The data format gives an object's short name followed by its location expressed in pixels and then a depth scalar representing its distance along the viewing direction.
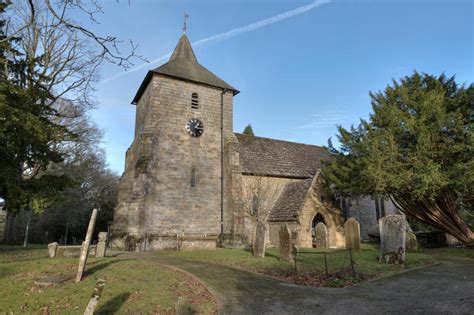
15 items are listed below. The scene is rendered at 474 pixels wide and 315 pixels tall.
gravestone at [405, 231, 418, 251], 16.67
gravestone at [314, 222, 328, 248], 21.20
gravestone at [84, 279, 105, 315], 4.15
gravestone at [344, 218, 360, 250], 16.64
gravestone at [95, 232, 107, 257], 13.82
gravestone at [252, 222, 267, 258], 14.26
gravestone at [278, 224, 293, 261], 12.62
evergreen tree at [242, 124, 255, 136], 40.34
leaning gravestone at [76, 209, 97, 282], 8.54
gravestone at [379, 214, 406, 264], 11.76
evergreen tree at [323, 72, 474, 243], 15.35
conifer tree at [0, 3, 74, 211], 12.10
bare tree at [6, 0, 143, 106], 15.87
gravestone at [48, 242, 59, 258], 13.02
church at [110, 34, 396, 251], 19.36
